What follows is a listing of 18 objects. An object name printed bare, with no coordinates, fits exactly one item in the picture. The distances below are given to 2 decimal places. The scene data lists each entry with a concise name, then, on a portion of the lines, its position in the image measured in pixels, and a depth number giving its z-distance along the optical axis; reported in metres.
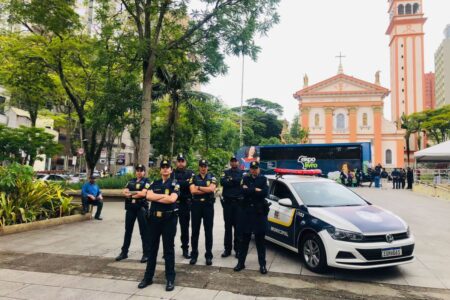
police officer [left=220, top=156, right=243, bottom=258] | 5.91
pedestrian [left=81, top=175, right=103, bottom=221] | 9.81
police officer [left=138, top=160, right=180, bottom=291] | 4.53
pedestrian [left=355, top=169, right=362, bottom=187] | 24.94
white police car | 4.74
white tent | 17.62
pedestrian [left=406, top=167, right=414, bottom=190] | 23.92
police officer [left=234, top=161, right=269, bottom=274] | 5.23
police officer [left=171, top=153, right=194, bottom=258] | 6.03
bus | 25.41
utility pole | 33.54
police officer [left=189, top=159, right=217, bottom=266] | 5.68
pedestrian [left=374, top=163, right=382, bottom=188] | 24.86
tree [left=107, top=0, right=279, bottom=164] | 11.08
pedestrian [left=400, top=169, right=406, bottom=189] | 24.86
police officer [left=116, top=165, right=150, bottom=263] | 5.80
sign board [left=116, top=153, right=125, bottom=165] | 30.42
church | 54.16
